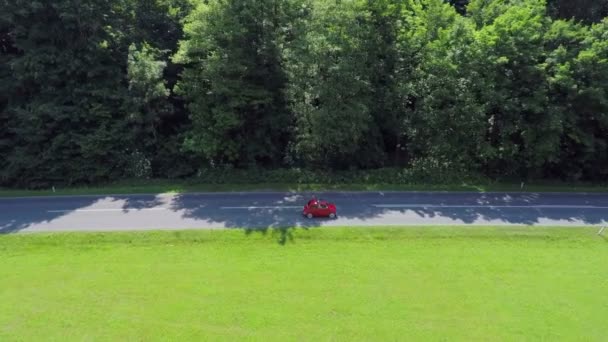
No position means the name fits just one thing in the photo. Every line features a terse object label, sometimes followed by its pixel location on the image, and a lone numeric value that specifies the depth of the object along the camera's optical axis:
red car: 26.61
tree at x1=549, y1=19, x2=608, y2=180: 30.80
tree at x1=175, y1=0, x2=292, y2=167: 31.44
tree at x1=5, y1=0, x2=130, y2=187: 32.47
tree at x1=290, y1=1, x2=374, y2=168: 31.20
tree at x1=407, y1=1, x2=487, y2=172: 31.69
